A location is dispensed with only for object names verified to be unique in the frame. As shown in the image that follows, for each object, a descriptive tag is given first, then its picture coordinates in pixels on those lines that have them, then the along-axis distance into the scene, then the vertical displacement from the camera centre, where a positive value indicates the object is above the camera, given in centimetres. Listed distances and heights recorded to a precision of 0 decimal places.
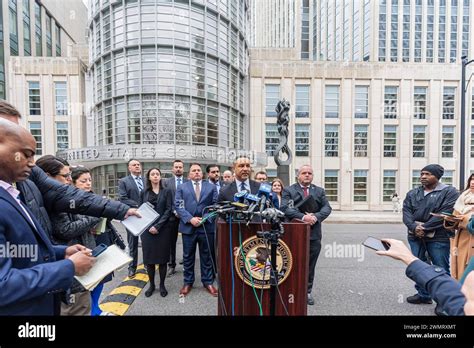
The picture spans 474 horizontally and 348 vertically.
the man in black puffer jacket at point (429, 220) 305 -83
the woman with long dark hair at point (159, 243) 340 -124
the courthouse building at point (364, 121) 1902 +369
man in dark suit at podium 311 -28
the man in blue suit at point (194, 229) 343 -102
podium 188 -90
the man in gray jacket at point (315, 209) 317 -65
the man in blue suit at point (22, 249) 109 -46
